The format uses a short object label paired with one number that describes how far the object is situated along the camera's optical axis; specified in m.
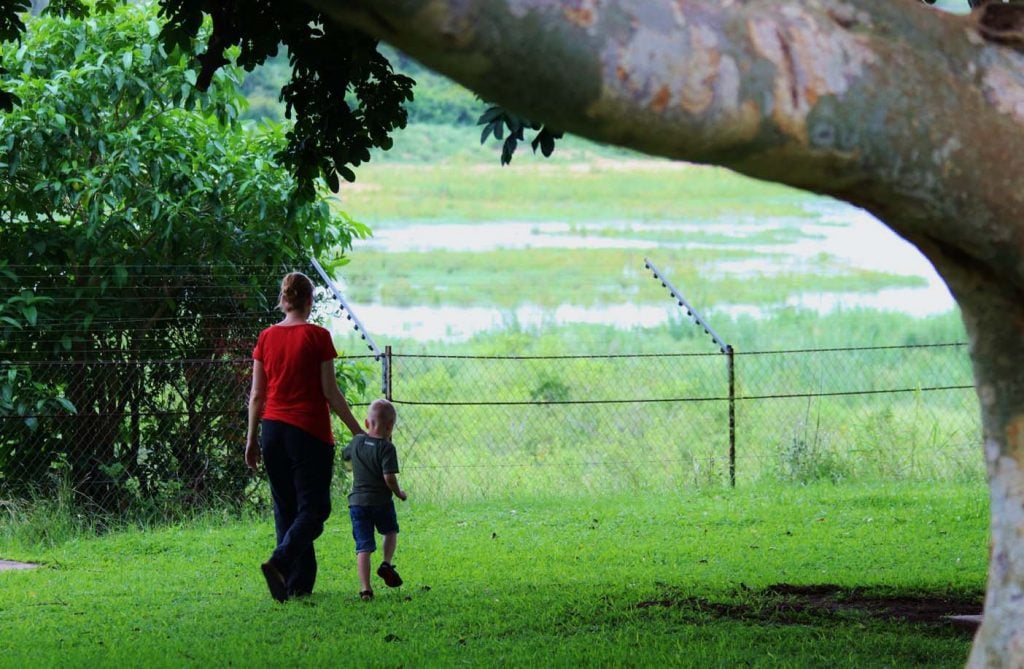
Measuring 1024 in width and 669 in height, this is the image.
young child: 15.18
